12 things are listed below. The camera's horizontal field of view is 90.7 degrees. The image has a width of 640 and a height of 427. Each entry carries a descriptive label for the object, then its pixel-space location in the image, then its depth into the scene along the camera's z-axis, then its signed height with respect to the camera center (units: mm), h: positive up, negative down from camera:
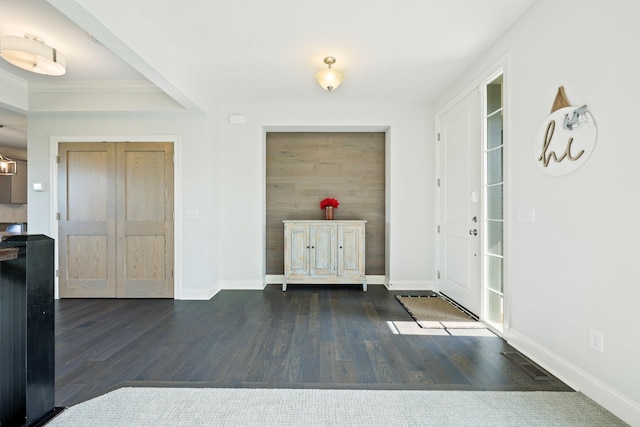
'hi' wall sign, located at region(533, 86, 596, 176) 1887 +482
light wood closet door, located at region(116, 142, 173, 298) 3994 -89
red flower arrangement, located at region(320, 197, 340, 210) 4543 +145
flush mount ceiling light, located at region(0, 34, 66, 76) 2535 +1318
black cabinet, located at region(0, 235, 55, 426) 1540 -606
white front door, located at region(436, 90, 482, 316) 3283 +126
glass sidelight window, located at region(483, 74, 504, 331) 2941 +69
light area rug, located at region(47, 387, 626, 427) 1656 -1088
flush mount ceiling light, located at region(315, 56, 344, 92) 3182 +1395
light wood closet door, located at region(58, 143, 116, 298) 3998 -39
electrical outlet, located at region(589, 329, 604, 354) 1795 -735
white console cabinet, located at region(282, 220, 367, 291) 4344 -522
